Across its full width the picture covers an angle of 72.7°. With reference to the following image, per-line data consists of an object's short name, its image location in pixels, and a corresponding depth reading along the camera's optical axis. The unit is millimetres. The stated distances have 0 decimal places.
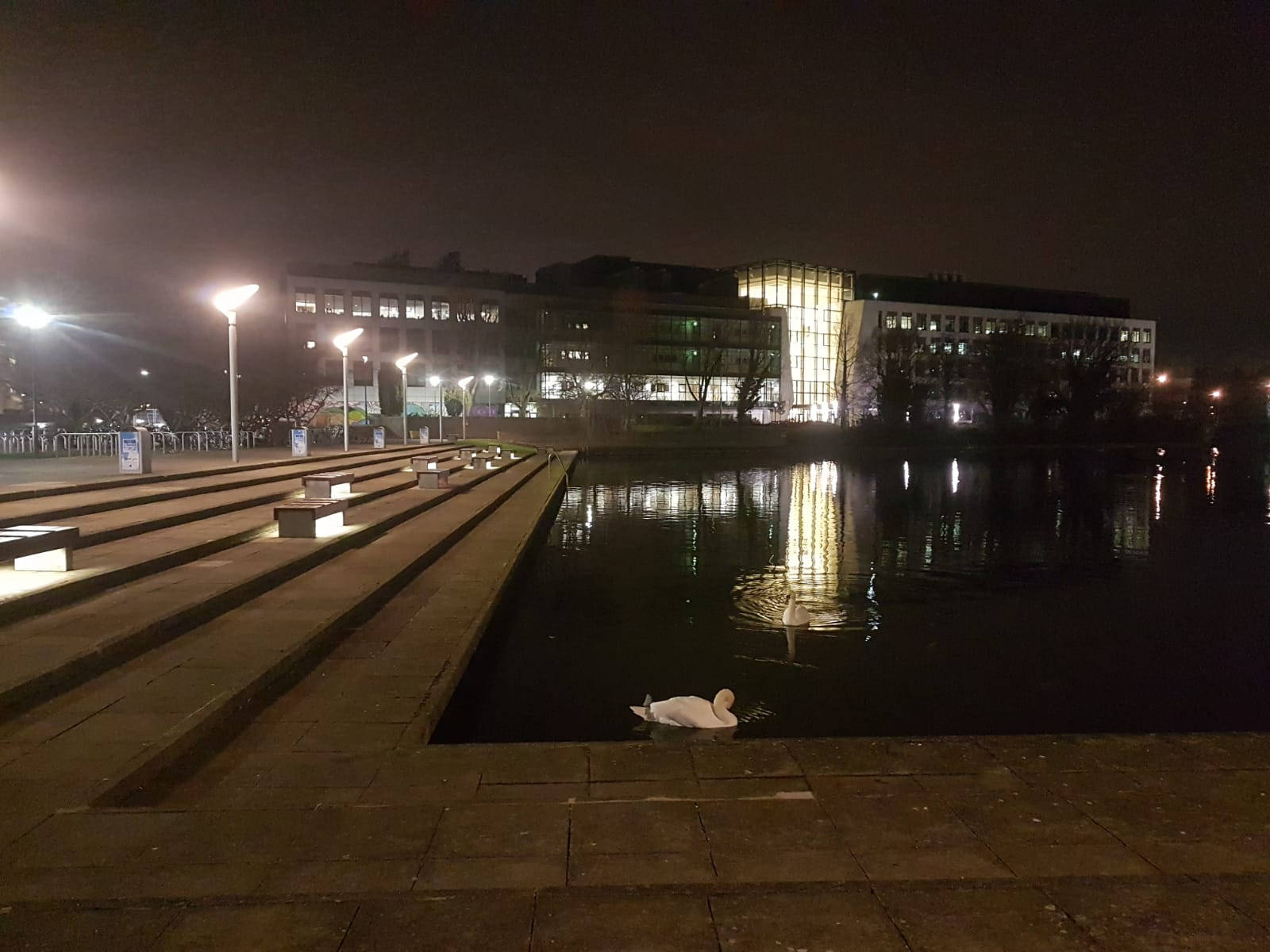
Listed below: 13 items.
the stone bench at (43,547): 8219
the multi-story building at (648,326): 73312
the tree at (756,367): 74562
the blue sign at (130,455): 16922
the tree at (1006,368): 73562
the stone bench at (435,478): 20922
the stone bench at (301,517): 12352
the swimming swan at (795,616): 10516
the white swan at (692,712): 7195
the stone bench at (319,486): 14062
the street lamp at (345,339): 30062
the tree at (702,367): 77375
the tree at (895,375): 73938
